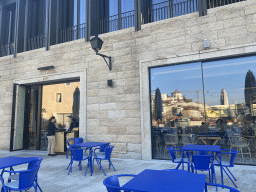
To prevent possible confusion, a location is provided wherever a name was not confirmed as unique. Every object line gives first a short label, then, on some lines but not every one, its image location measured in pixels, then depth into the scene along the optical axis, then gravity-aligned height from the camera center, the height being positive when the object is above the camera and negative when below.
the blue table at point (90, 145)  5.23 -0.83
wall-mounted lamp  6.43 +2.37
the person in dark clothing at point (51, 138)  7.88 -0.88
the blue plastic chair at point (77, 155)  5.07 -1.01
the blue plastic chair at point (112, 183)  2.14 -0.78
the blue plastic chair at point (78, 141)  7.25 -0.93
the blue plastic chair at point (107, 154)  5.21 -1.04
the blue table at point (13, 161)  3.34 -0.81
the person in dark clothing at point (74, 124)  8.63 -0.37
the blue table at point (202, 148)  4.24 -0.77
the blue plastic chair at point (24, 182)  3.02 -1.02
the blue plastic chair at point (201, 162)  3.80 -0.93
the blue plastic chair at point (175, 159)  4.45 -1.05
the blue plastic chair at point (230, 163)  4.03 -1.07
